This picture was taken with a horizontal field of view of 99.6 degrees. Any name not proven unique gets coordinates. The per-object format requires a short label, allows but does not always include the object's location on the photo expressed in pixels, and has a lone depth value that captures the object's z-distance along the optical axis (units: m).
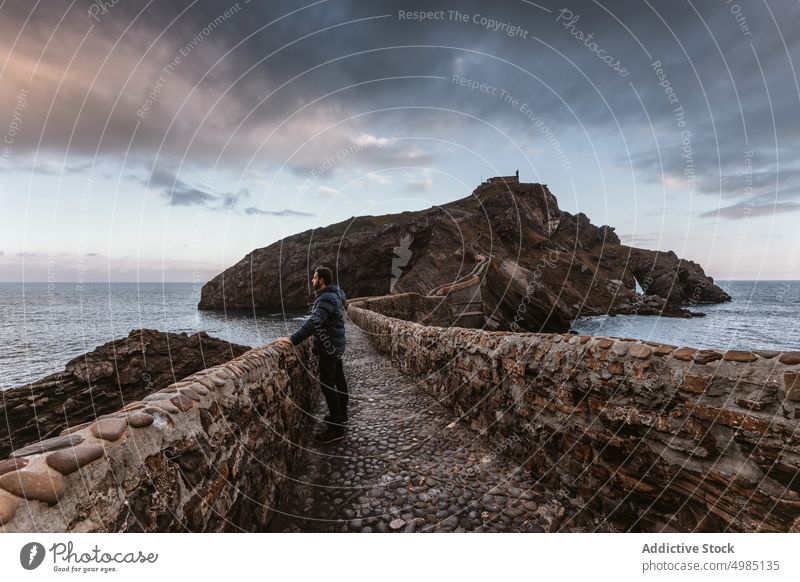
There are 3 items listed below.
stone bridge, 2.24
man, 6.26
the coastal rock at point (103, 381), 11.17
